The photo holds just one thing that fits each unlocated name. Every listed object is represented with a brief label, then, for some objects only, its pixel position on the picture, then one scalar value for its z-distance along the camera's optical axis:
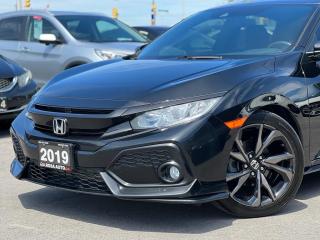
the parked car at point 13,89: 8.11
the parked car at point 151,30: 15.76
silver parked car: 10.27
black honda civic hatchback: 4.02
